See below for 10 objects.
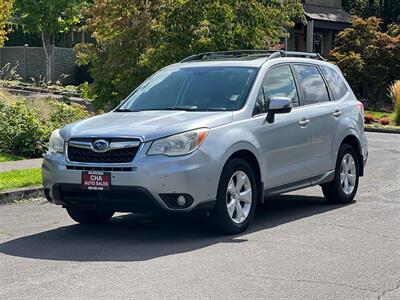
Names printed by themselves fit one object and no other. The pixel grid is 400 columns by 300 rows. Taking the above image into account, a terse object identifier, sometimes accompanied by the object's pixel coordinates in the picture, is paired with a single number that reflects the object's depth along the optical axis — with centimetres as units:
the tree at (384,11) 4731
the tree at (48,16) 3738
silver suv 769
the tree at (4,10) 2189
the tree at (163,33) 1441
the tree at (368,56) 3342
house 4103
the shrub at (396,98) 2788
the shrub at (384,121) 2730
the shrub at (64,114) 1684
